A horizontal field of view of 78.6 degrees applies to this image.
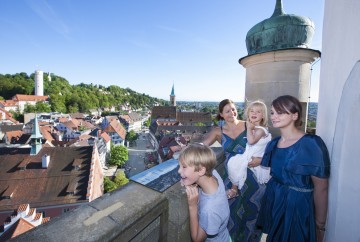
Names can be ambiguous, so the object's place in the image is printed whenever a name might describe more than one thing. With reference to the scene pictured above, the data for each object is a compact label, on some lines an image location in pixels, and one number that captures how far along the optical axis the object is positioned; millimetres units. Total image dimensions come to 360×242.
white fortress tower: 90812
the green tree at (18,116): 66869
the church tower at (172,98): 93312
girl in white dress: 2180
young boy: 1502
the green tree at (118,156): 35428
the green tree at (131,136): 55750
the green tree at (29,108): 68938
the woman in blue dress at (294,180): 1550
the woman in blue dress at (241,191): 2314
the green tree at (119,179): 24252
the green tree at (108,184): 22516
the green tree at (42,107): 71438
